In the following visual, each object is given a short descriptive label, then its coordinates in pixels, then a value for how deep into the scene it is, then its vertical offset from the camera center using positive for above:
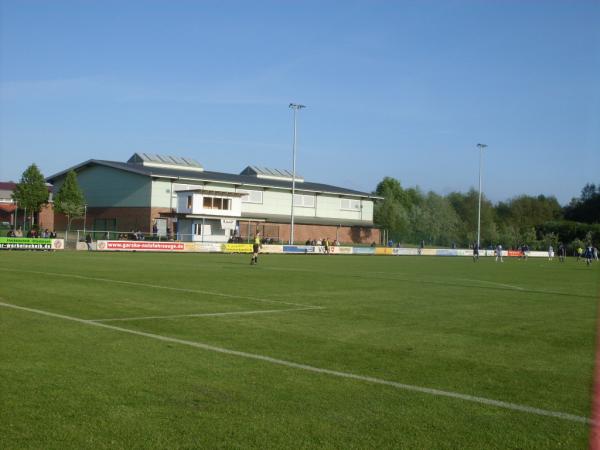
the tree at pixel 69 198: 80.16 +4.85
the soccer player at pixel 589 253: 60.48 -0.47
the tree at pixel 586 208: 102.45 +6.28
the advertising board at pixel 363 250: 72.66 -0.75
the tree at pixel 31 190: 80.25 +5.70
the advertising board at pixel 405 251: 76.56 -0.77
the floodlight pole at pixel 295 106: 70.81 +14.33
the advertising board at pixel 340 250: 69.81 -0.71
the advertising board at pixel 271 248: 63.42 -0.57
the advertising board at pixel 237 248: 61.34 -0.60
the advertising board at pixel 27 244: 51.00 -0.47
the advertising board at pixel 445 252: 79.69 -0.81
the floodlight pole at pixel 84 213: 82.56 +3.18
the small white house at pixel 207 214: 70.66 +2.96
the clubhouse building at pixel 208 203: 74.44 +4.93
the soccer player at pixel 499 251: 63.42 -0.46
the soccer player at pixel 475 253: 62.23 -0.69
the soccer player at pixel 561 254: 71.09 -0.72
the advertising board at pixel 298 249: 65.86 -0.63
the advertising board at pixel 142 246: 56.62 -0.51
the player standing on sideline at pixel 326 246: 66.44 -0.35
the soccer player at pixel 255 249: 39.94 -0.46
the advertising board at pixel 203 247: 59.44 -0.56
